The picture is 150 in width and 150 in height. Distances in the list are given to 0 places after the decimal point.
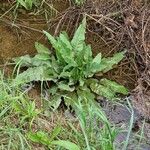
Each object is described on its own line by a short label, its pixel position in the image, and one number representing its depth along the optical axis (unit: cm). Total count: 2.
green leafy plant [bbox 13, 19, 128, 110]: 335
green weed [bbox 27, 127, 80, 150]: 264
